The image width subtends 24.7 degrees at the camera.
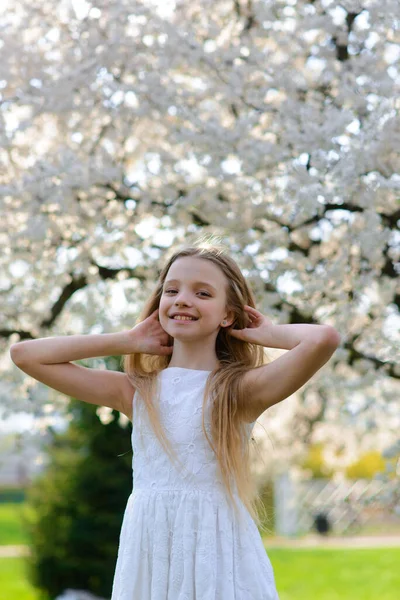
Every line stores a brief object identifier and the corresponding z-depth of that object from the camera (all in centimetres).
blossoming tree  465
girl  253
